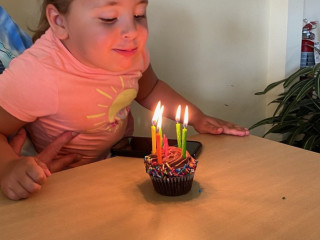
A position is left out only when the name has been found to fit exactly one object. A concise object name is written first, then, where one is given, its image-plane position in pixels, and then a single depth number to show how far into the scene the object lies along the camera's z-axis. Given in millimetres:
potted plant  1443
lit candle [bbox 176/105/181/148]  644
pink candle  654
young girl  738
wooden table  532
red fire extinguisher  1717
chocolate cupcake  618
